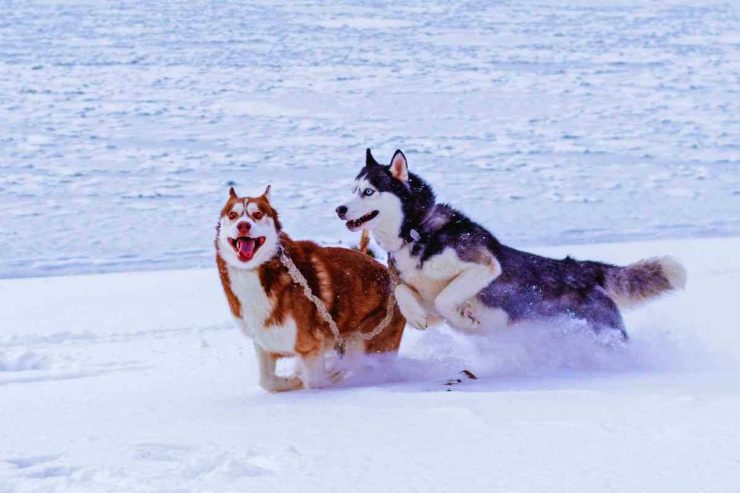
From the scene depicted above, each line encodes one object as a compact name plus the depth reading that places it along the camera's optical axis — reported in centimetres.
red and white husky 836
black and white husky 881
